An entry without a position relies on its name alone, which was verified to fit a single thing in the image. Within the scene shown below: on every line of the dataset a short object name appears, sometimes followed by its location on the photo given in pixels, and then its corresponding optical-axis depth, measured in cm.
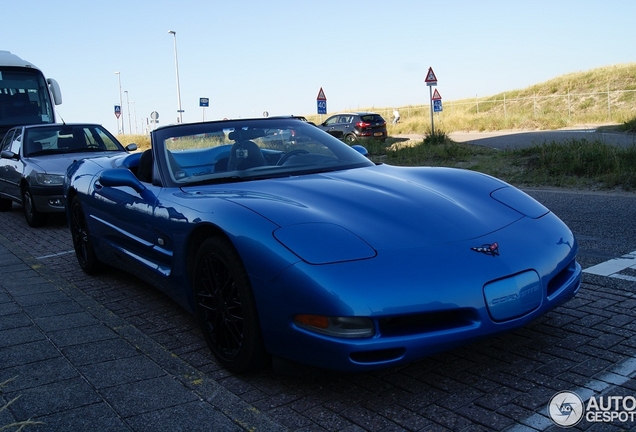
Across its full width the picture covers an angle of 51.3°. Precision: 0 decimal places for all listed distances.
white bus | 1630
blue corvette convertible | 279
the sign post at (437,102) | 2506
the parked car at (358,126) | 2714
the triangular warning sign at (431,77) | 2103
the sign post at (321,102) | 2525
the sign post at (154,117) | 2788
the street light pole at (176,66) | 4016
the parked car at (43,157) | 949
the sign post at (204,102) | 2860
